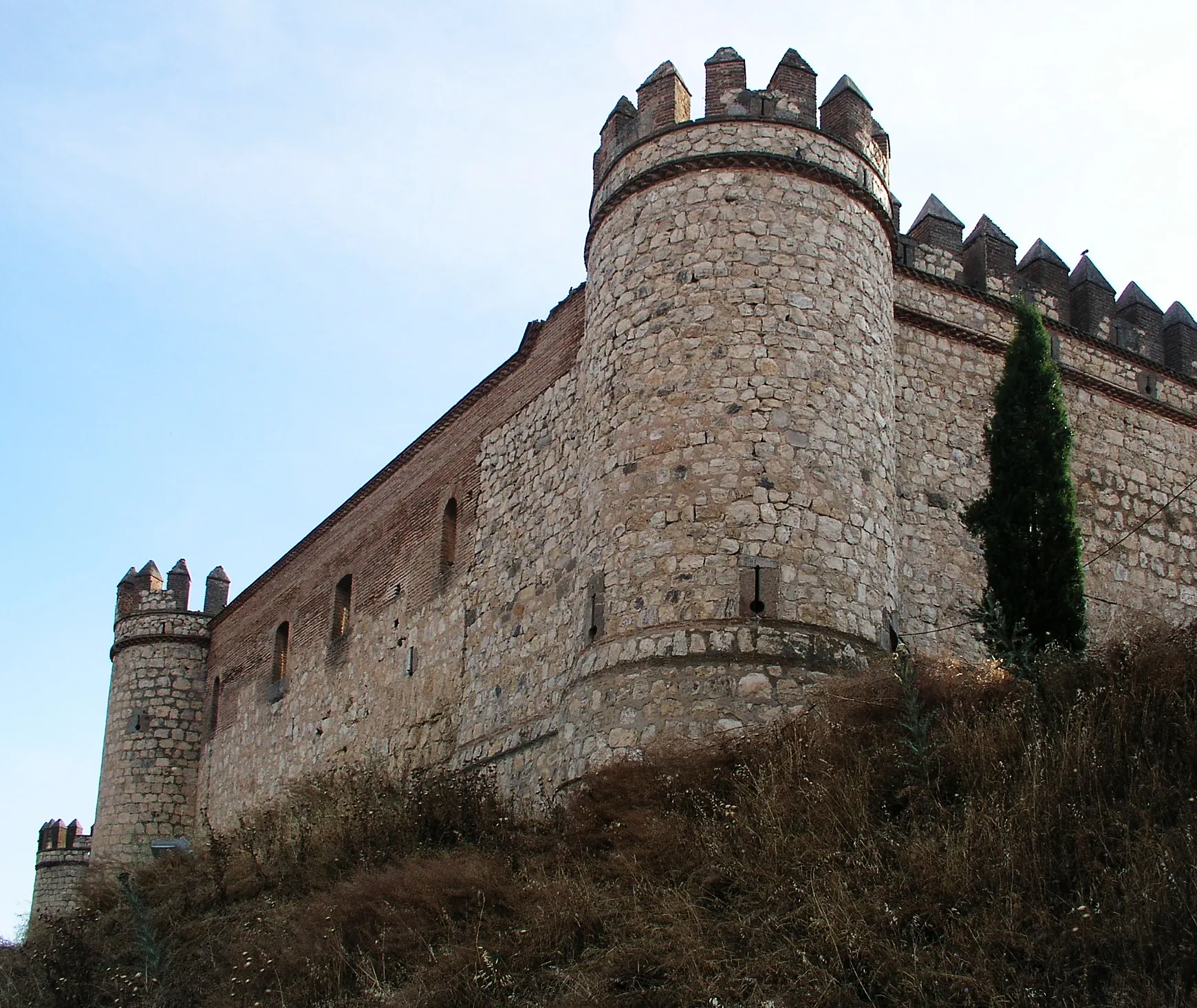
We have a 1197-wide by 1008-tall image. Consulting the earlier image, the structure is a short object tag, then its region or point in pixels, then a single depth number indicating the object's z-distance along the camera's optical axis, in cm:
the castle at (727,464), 1348
